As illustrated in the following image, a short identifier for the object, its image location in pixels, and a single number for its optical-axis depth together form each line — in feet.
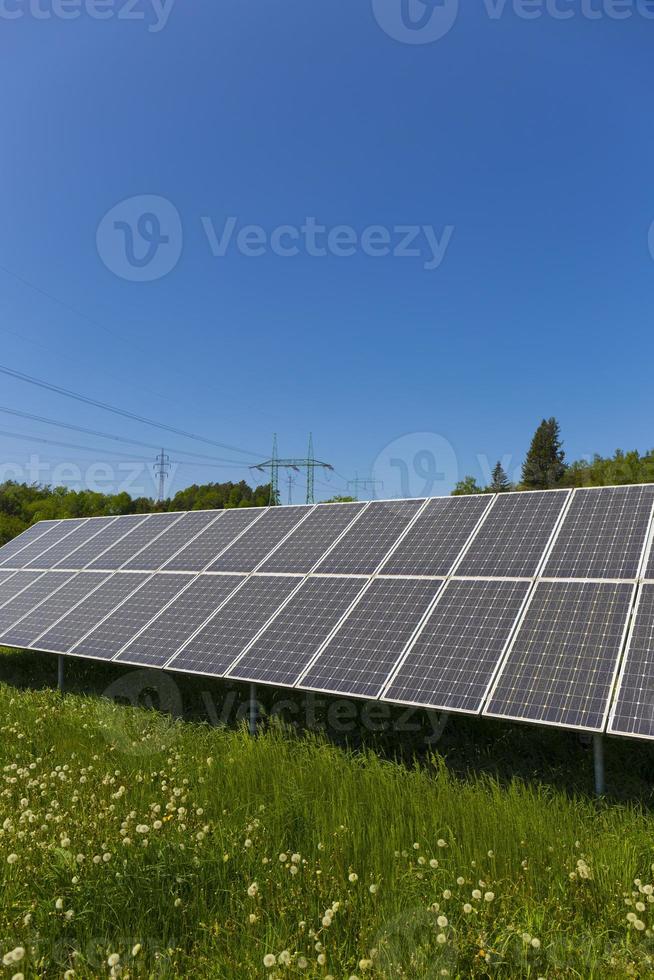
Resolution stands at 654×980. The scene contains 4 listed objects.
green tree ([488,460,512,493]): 323.65
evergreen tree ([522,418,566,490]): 295.89
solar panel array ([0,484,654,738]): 25.95
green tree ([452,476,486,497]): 225.84
